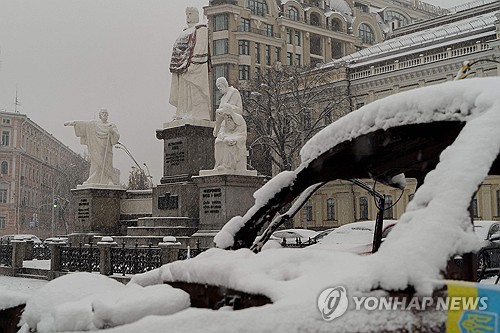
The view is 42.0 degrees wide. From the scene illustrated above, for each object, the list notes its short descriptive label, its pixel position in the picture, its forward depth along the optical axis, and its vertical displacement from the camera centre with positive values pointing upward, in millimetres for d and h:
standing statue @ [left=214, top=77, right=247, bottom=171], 19047 +2513
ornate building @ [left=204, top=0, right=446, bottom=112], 60281 +19765
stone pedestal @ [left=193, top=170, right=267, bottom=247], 18797 +767
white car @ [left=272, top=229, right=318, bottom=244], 26544 -501
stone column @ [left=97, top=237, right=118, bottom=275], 16828 -847
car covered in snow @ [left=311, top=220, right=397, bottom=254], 17406 -372
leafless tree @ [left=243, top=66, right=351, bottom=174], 40719 +7760
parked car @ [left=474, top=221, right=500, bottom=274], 14094 -342
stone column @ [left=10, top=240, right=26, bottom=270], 20766 -909
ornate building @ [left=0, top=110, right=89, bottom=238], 79950 +5831
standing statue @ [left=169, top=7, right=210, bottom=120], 21406 +5035
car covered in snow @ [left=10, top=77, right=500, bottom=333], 2270 -214
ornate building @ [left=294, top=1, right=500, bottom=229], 41719 +10405
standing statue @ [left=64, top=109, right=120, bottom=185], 22656 +2812
